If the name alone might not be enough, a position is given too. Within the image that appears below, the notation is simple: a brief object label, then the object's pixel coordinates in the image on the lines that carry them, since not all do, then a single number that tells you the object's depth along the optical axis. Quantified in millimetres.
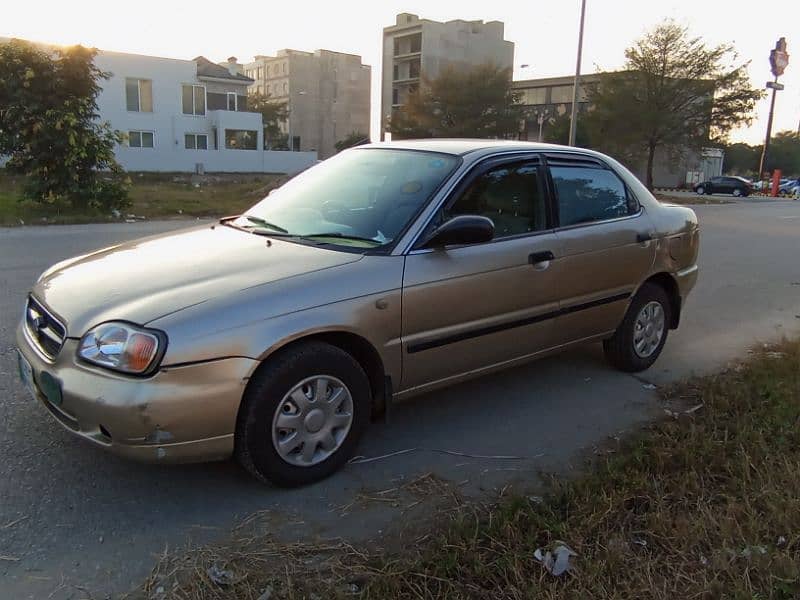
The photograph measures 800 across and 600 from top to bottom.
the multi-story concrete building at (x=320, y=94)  95188
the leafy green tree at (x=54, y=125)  13328
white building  38031
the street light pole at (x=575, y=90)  25764
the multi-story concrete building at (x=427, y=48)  79812
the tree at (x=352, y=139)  73812
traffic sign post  45906
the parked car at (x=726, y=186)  47312
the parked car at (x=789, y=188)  50125
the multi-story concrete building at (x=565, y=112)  44469
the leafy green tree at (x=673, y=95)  38219
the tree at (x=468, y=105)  48812
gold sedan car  2816
